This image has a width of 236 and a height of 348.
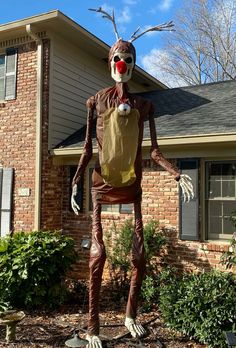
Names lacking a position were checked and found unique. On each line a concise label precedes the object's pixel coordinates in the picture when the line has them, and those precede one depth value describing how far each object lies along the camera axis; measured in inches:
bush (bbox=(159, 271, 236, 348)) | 174.2
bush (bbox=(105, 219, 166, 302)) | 265.3
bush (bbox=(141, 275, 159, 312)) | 235.7
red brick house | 264.5
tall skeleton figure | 169.0
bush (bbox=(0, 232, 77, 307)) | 231.0
